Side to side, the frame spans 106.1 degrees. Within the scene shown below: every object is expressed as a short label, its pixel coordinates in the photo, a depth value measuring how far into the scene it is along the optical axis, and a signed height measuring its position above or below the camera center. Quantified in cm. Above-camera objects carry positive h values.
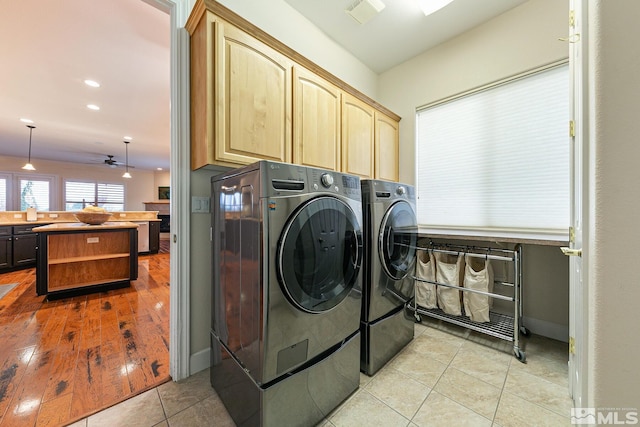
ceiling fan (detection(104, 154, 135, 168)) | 673 +150
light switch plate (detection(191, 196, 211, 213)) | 158 +5
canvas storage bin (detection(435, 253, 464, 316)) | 213 -61
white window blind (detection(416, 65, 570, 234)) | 197 +51
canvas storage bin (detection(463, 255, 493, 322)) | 199 -64
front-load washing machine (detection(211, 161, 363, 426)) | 102 -38
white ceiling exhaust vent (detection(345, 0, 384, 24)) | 201 +175
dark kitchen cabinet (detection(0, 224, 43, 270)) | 402 -60
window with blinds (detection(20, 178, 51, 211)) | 683 +55
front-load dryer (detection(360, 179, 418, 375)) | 158 -41
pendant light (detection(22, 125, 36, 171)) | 439 +157
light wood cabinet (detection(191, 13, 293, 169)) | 133 +69
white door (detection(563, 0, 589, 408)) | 77 +8
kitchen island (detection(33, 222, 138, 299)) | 282 -59
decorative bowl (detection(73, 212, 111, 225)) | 320 -6
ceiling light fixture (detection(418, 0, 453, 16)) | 199 +174
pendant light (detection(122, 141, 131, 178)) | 570 +161
